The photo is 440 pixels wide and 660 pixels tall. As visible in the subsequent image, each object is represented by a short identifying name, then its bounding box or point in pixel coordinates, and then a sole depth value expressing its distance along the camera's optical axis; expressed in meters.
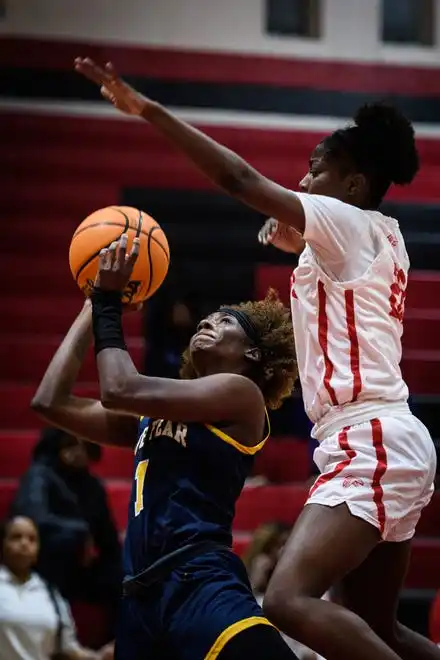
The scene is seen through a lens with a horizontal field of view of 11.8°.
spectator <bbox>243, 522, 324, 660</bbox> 11.30
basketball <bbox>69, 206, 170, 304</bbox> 6.03
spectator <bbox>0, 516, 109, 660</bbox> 10.86
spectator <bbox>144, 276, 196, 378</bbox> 13.74
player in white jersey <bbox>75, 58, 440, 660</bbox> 5.26
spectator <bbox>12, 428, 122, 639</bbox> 11.61
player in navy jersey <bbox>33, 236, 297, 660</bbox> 5.33
